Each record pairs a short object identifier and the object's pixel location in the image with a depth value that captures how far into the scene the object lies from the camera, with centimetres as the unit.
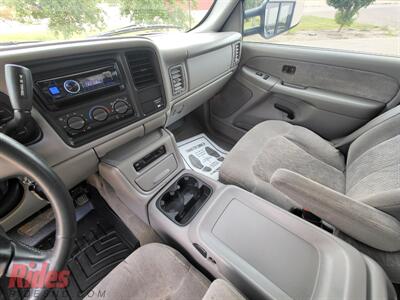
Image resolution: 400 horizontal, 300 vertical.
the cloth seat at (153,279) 68
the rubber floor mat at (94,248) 86
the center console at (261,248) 55
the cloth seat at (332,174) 61
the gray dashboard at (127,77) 57
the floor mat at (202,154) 162
